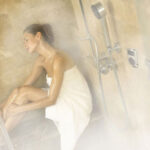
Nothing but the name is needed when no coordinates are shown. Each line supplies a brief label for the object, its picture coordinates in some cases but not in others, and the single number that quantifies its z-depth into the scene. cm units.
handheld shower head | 117
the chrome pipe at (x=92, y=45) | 155
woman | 164
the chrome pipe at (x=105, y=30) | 117
